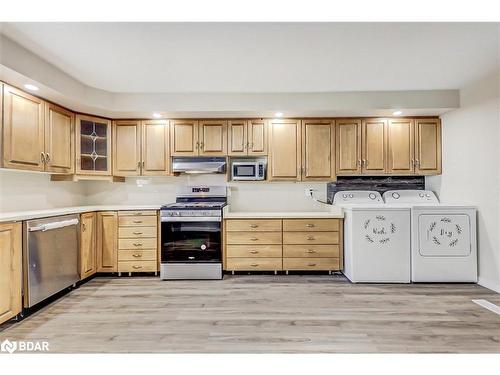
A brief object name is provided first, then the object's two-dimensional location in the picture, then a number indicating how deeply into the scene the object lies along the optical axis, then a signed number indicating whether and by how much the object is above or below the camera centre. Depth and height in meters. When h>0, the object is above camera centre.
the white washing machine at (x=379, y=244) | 3.36 -0.65
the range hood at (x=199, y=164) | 3.90 +0.34
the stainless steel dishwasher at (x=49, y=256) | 2.54 -0.65
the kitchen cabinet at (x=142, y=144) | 3.91 +0.62
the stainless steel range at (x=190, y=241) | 3.57 -0.65
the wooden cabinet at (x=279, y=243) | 3.67 -0.69
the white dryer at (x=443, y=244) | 3.31 -0.64
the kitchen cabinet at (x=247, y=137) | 3.89 +0.71
